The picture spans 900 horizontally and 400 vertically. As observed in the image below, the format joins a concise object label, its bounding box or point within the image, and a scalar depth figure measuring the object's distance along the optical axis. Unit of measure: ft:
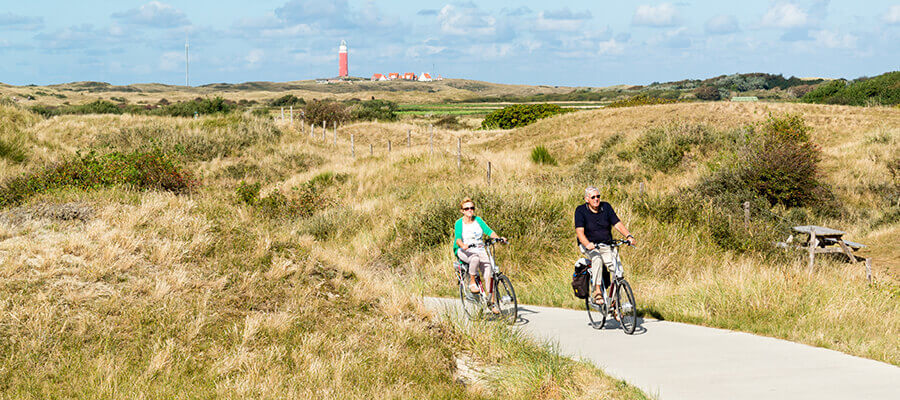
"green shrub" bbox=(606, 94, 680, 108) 209.86
